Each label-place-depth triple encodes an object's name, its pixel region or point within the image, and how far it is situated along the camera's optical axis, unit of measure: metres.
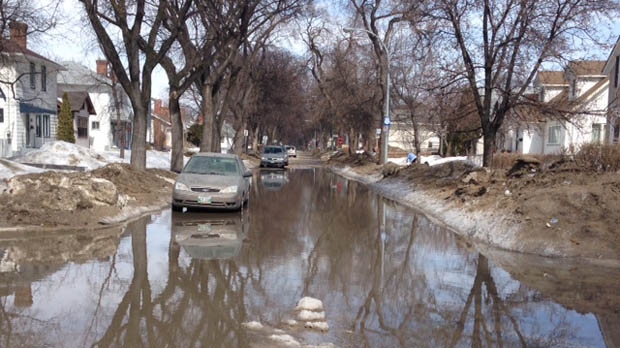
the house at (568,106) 18.20
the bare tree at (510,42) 17.31
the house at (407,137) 46.76
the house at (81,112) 49.28
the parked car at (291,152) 83.66
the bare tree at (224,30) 22.84
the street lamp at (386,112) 31.59
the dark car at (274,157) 45.94
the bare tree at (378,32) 32.66
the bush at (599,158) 13.95
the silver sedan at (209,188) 14.38
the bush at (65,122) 44.19
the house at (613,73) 25.75
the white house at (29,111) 35.62
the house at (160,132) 78.19
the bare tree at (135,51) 19.18
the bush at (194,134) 80.94
